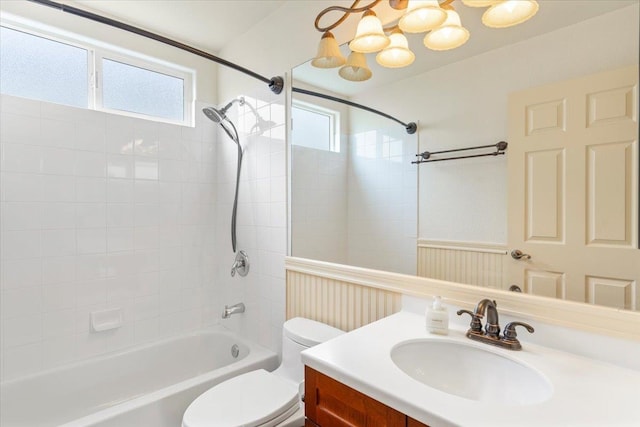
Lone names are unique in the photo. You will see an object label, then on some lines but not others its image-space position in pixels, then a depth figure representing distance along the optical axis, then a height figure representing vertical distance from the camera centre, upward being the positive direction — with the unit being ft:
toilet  4.11 -2.52
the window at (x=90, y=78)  6.14 +2.87
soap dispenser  3.53 -1.15
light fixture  3.43 +2.17
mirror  3.24 +1.03
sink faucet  3.18 -1.16
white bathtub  4.94 -3.15
